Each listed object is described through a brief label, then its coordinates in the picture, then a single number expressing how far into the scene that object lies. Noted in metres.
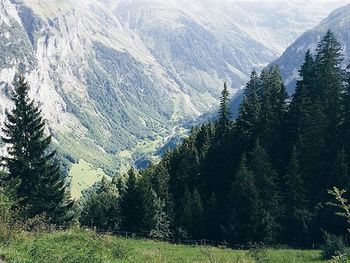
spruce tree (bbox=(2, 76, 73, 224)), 54.03
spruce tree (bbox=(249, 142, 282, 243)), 54.38
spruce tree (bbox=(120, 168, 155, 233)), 63.34
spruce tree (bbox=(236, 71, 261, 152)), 75.56
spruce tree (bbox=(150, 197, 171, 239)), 63.78
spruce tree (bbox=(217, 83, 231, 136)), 80.62
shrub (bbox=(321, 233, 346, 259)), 28.19
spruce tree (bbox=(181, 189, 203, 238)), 67.31
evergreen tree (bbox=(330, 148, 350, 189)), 54.59
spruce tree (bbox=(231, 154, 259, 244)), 54.91
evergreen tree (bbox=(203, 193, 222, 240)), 65.56
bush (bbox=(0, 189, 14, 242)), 24.09
